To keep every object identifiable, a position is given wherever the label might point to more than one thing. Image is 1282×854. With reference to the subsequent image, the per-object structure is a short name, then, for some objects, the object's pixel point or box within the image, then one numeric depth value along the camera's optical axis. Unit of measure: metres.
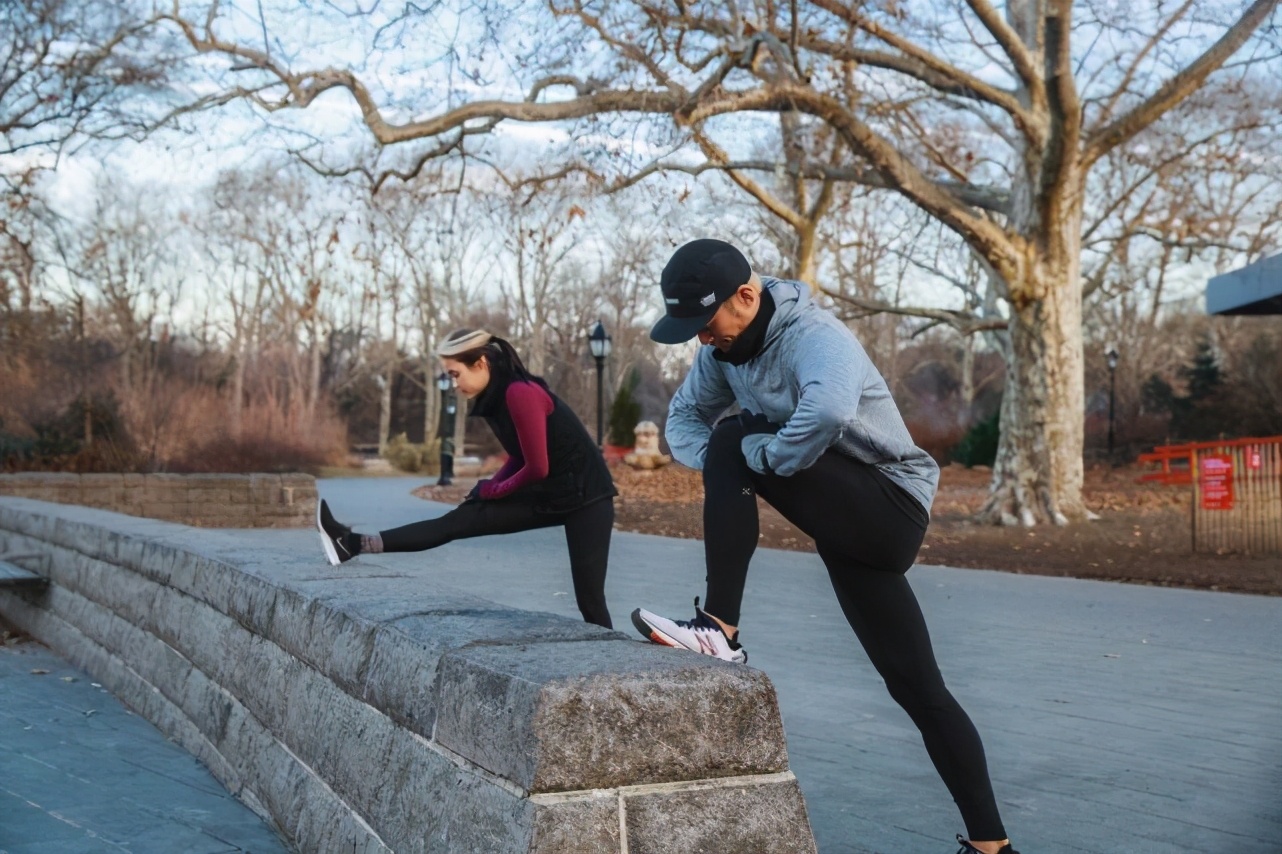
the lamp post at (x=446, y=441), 35.69
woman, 5.71
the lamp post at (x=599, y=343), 28.78
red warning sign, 14.37
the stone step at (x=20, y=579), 9.05
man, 3.40
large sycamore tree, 16.94
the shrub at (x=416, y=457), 47.06
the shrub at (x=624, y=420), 44.75
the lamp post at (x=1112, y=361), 39.77
